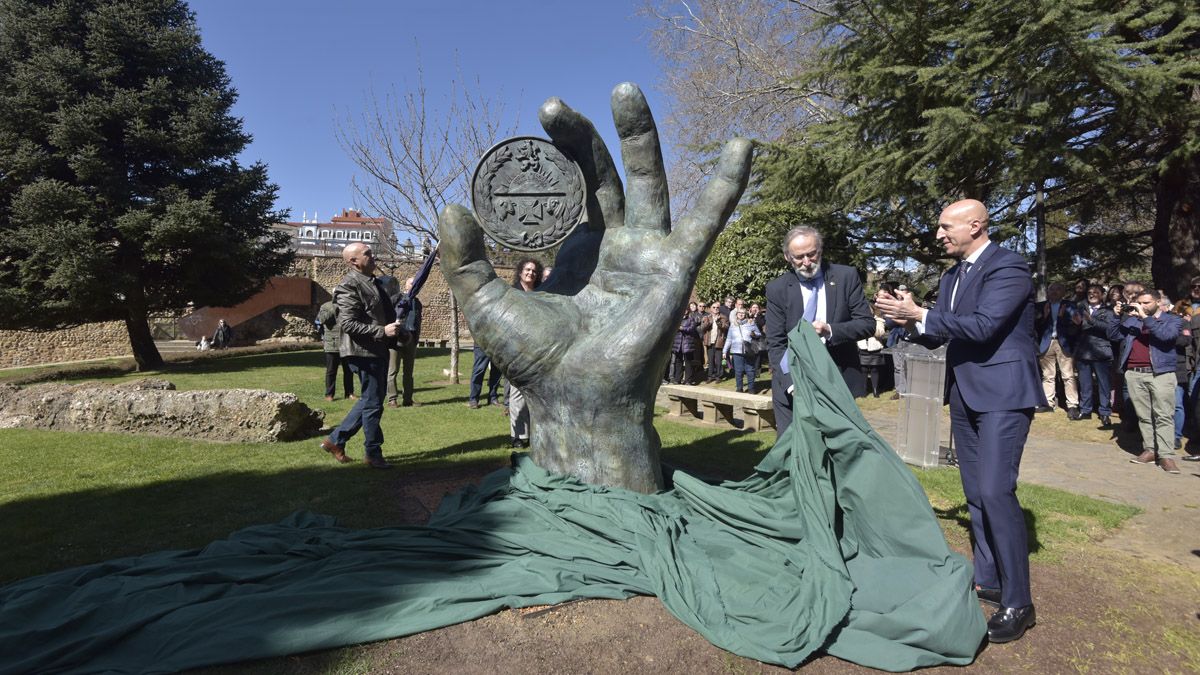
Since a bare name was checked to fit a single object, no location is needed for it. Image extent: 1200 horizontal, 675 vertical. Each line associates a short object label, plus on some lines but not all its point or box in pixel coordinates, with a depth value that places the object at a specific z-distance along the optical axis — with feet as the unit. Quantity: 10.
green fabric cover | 8.25
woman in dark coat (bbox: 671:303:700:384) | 39.40
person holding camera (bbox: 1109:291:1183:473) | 20.06
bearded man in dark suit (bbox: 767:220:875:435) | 13.51
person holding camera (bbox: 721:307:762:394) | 36.35
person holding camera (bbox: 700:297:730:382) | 41.63
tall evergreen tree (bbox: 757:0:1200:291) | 25.49
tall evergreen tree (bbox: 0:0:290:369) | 47.60
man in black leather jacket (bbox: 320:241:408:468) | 17.21
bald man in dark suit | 9.32
